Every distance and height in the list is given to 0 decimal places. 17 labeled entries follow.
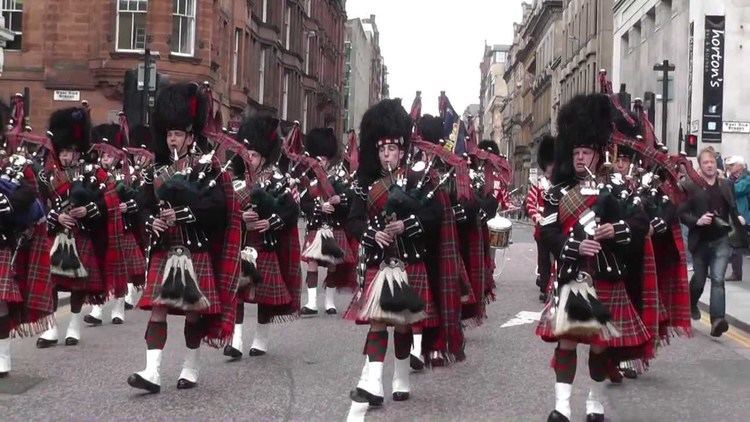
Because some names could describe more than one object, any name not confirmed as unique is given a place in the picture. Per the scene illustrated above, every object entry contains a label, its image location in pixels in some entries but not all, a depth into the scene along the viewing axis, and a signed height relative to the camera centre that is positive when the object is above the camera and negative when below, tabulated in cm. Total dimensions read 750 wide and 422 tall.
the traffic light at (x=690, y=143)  2350 +201
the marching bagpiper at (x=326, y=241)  1255 -17
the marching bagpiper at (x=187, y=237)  731 -10
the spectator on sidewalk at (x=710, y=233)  1099 +6
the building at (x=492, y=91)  14455 +1991
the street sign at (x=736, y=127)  3297 +330
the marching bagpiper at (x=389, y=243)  693 -9
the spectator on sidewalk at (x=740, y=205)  1717 +56
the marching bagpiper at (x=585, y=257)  631 -13
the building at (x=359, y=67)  9844 +1598
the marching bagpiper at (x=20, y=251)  768 -25
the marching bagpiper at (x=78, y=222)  942 -4
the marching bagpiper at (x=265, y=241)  908 -14
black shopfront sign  3241 +461
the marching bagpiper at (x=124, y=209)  1061 +10
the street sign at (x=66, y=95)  3194 +347
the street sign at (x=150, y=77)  1639 +210
